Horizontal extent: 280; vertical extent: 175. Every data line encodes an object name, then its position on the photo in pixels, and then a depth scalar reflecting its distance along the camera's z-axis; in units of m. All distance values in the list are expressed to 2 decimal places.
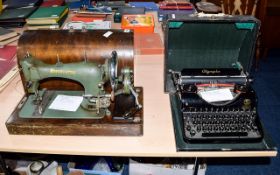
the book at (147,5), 2.51
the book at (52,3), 2.51
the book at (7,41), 1.94
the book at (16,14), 2.23
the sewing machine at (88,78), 1.25
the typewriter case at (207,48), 1.20
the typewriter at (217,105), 1.21
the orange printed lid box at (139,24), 2.04
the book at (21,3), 2.50
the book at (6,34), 1.99
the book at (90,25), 2.06
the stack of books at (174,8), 2.25
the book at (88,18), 2.25
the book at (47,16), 2.12
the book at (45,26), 2.13
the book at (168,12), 2.23
